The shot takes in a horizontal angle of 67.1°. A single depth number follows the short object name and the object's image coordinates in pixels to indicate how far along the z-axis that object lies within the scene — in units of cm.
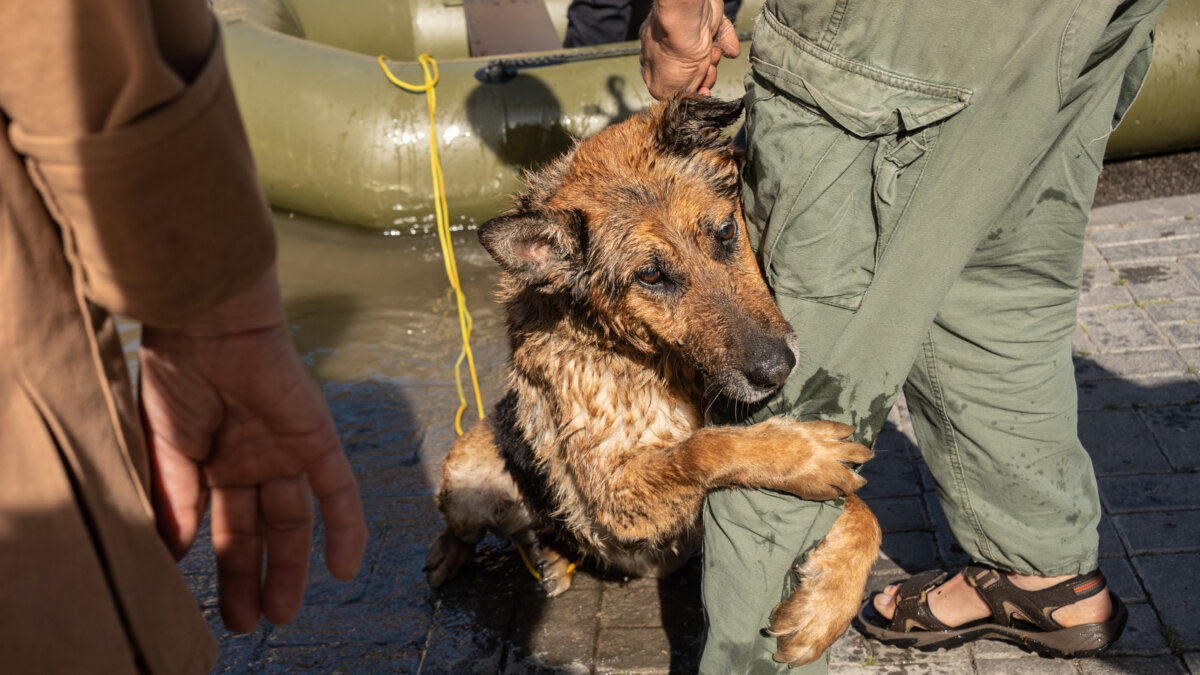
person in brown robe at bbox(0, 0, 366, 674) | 124
